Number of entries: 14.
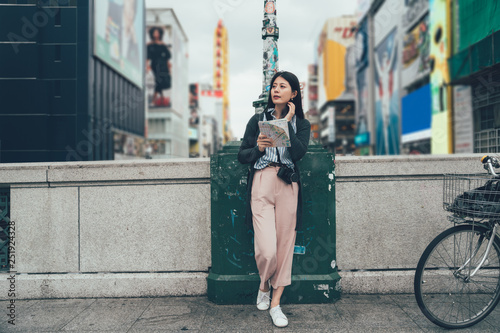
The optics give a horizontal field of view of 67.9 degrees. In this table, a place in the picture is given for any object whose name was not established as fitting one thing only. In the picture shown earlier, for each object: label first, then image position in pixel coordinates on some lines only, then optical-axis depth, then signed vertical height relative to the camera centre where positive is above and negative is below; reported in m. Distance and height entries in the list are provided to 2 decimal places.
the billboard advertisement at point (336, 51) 76.56 +24.91
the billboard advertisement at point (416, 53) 29.81 +10.35
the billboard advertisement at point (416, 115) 28.68 +4.71
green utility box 3.63 -0.66
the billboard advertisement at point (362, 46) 53.15 +18.55
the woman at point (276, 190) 3.10 -0.17
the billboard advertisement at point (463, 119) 20.22 +3.06
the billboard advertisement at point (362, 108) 54.28 +9.61
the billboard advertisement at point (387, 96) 41.16 +8.87
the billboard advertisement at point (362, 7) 52.66 +24.17
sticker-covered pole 4.33 +1.52
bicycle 2.84 -0.76
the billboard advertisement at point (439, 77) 23.60 +6.42
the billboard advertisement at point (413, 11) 30.78 +14.19
